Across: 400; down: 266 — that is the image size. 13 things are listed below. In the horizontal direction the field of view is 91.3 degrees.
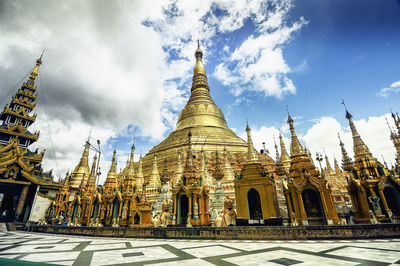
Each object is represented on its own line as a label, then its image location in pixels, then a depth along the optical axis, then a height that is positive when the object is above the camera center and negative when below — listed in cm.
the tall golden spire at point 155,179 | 2448 +405
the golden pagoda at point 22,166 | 1922 +484
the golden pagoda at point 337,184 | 2141 +287
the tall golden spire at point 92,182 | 2205 +361
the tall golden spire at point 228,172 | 2208 +418
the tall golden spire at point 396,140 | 2594 +860
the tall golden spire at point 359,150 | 1175 +338
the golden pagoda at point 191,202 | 1246 +66
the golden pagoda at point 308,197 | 1033 +62
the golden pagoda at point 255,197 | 1099 +76
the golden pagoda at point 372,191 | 1014 +85
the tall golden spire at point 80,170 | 3351 +768
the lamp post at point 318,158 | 3244 +793
